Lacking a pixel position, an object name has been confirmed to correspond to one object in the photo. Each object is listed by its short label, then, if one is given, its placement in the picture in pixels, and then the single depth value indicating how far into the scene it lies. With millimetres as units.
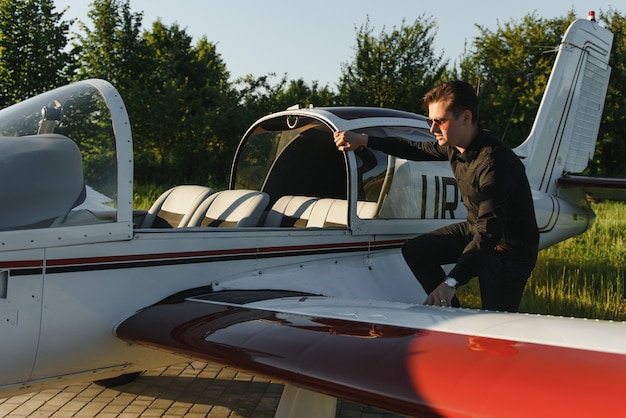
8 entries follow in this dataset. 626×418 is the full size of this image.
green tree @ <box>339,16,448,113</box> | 21734
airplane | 2076
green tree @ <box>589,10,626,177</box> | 25984
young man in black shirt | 2889
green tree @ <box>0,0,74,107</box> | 13859
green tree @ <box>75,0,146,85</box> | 16703
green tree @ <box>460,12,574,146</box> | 24078
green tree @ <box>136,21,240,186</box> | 9103
